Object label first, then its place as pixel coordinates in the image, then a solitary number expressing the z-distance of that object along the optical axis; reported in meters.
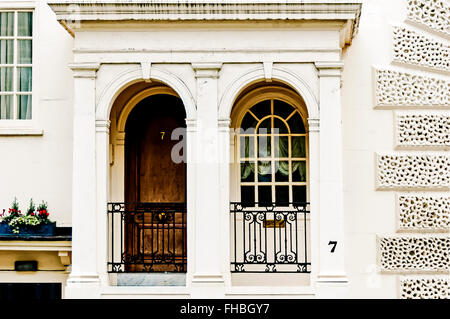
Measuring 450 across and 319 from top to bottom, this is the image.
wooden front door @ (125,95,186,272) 12.61
